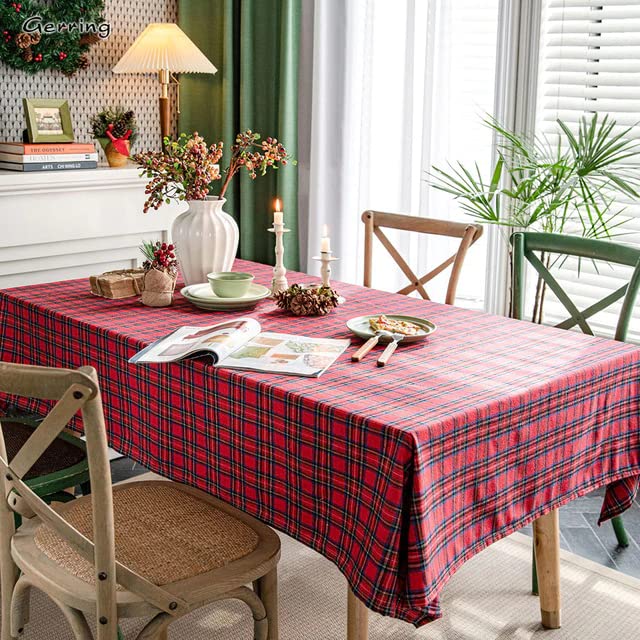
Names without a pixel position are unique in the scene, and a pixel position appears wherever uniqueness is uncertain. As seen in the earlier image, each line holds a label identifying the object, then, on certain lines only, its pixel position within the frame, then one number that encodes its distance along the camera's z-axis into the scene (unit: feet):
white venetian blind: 9.98
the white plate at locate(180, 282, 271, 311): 7.59
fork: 6.16
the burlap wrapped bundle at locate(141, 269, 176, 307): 7.68
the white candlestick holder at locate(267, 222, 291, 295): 8.05
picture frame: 11.21
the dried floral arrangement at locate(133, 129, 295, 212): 7.82
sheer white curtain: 11.34
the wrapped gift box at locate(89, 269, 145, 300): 7.91
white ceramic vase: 8.06
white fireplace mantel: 10.81
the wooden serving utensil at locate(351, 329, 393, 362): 6.24
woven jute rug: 7.26
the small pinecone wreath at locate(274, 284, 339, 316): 7.47
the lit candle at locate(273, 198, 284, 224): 7.79
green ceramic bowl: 7.66
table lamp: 11.59
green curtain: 12.61
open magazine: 6.02
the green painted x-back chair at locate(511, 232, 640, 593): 7.80
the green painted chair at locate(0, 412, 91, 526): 6.63
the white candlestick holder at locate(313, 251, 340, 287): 7.64
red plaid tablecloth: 4.98
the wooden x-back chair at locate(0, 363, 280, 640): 4.76
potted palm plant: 9.45
